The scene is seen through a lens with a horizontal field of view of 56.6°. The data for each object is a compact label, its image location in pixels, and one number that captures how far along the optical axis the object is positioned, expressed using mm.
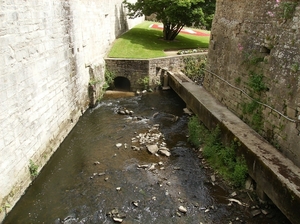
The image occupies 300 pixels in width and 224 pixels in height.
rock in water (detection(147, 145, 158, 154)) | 8445
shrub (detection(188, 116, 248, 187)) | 6844
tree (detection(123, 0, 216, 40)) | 15500
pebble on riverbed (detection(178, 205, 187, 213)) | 6111
